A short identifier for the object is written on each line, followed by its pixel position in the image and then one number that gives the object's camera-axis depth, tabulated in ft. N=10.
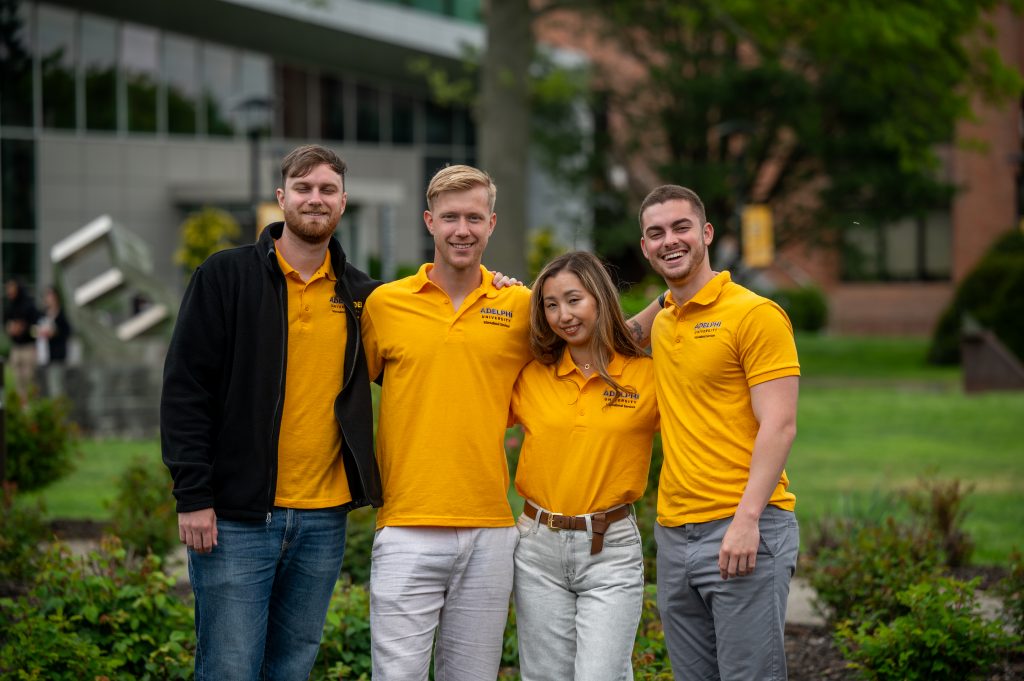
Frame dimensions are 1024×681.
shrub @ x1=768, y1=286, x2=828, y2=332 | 150.82
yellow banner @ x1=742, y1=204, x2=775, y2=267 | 89.30
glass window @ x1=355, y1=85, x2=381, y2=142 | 133.90
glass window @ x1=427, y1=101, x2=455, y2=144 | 137.90
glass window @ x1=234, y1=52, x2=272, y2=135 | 126.21
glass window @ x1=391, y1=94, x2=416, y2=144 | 136.26
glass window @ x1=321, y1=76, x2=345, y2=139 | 131.75
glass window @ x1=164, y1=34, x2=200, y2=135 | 122.31
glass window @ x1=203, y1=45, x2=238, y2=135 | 124.47
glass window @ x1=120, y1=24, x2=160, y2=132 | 119.85
